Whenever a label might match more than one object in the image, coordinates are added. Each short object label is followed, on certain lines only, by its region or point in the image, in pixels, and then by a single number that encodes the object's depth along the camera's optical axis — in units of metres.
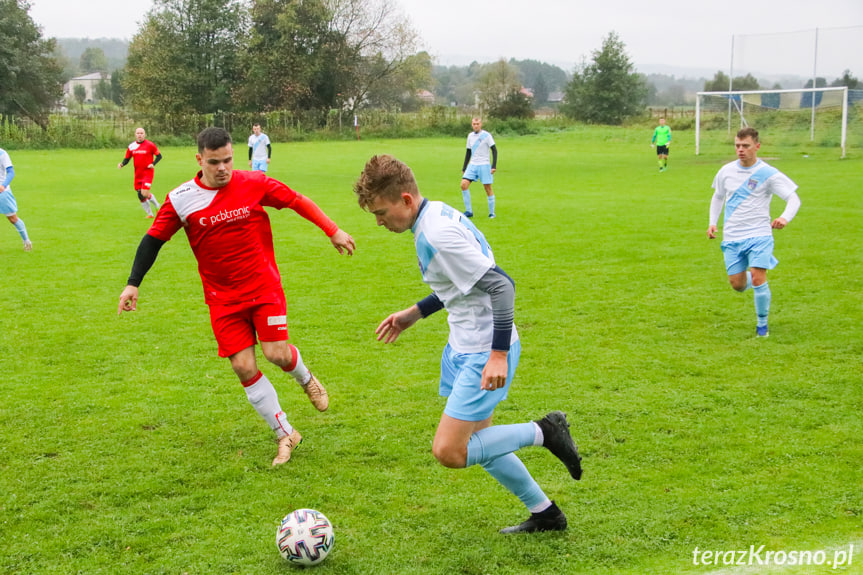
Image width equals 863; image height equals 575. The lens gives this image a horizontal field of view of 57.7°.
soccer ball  3.93
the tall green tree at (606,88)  68.06
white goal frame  29.52
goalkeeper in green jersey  26.77
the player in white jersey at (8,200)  13.20
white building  157.12
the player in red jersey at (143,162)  17.58
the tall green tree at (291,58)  58.31
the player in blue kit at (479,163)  16.88
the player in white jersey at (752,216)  7.90
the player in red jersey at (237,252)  5.18
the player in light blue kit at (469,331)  3.78
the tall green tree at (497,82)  61.50
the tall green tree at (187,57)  58.28
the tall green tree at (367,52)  61.78
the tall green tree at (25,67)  54.47
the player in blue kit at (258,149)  22.66
